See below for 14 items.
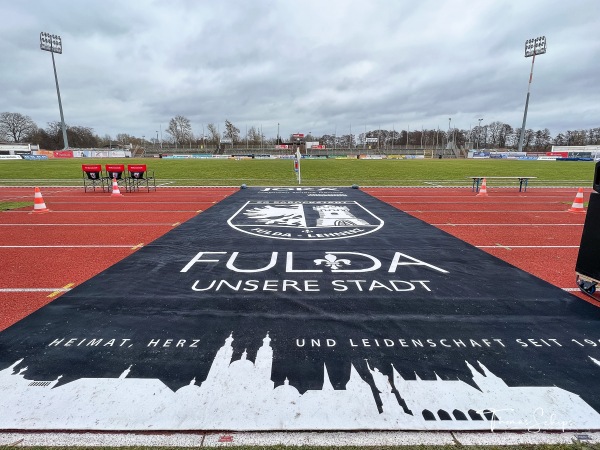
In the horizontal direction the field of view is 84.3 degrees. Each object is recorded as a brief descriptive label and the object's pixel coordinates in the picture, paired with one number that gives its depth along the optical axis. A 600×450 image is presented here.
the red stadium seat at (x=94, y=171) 15.66
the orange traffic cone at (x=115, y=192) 14.80
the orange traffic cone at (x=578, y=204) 10.77
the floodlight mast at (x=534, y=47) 64.68
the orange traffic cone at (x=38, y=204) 10.97
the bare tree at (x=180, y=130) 118.00
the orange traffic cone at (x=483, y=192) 14.91
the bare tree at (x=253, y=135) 134.25
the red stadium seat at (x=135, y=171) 16.05
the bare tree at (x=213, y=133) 125.44
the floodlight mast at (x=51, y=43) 65.50
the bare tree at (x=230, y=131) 126.19
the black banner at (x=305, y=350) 2.52
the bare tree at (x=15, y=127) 101.56
